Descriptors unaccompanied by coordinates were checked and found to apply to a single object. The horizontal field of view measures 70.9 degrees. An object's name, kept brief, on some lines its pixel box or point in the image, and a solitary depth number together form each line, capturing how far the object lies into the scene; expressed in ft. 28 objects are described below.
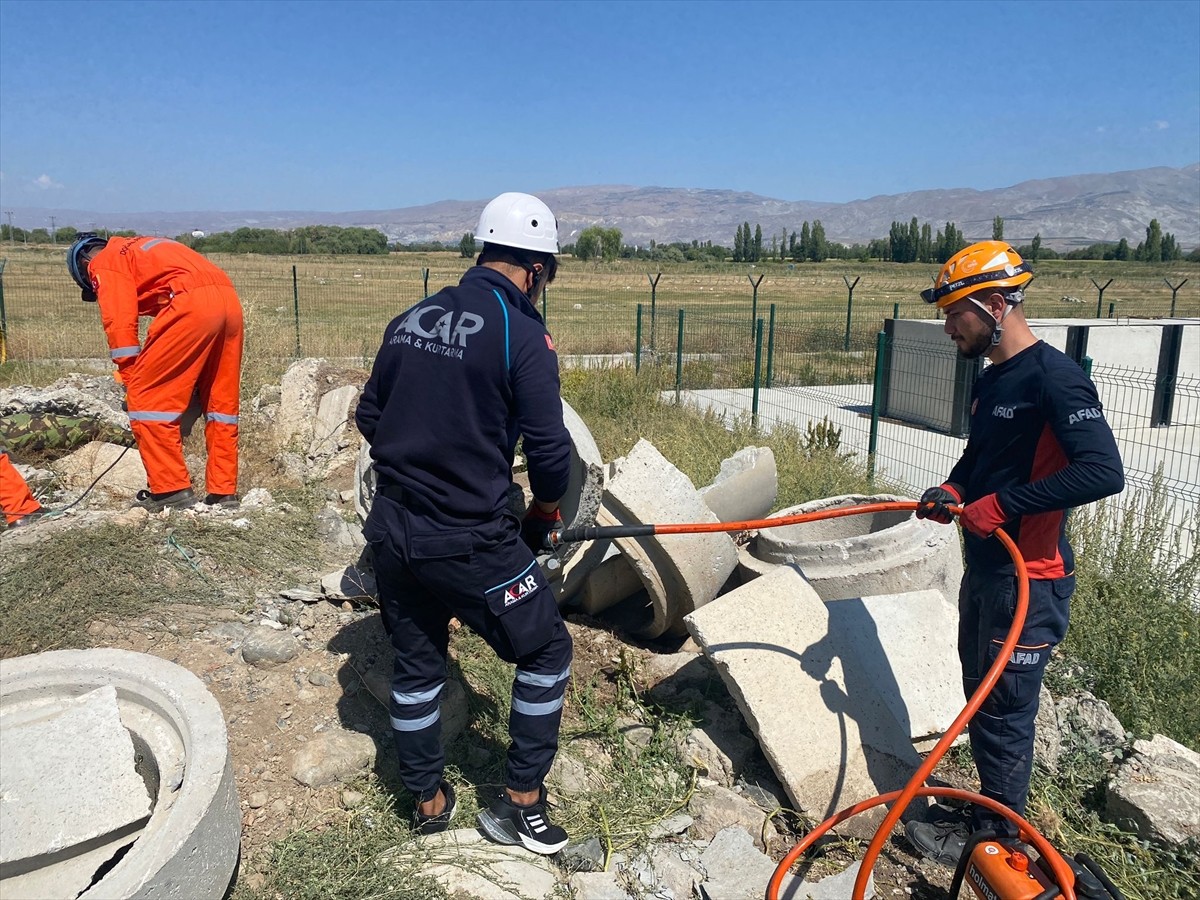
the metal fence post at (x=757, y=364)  33.06
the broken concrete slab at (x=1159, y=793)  10.27
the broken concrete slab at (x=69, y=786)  8.77
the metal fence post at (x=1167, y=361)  34.09
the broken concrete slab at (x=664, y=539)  13.46
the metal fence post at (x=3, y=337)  38.05
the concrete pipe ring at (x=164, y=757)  7.61
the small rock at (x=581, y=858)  10.05
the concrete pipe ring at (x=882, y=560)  14.15
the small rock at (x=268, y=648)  12.67
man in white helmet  8.86
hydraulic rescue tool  7.80
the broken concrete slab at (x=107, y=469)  19.90
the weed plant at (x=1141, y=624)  12.62
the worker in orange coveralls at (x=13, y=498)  16.78
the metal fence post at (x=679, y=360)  38.22
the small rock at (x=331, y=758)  10.92
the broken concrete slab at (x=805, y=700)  10.98
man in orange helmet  9.03
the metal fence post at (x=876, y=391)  26.00
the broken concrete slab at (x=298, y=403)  24.86
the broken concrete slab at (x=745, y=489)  16.11
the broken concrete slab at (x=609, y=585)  15.15
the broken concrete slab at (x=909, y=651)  12.19
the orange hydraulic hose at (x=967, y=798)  7.80
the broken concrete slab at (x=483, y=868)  9.45
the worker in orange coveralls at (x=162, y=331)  17.02
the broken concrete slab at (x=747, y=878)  9.76
